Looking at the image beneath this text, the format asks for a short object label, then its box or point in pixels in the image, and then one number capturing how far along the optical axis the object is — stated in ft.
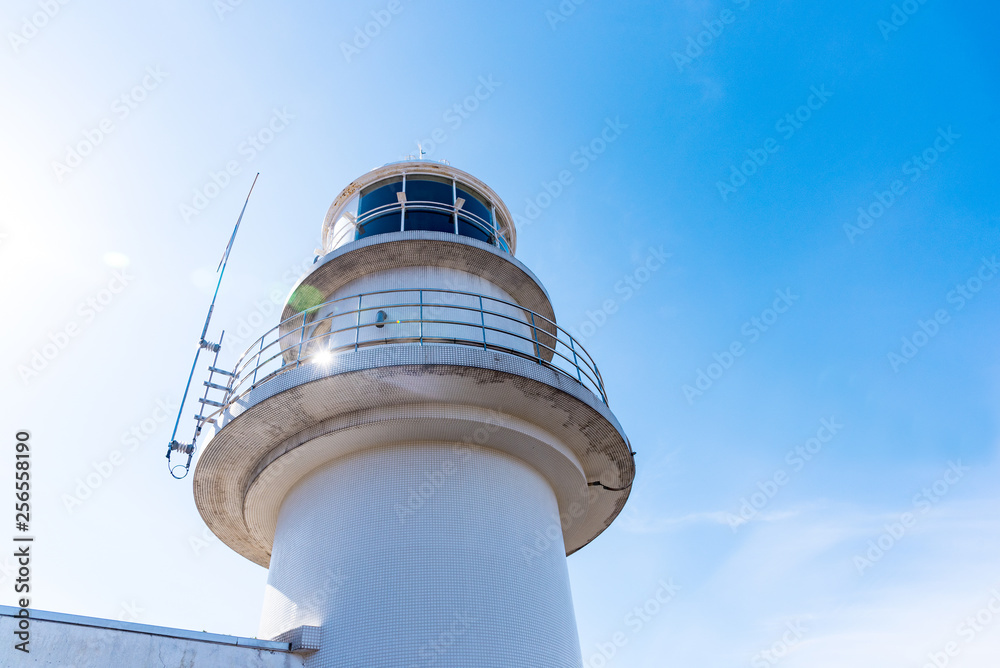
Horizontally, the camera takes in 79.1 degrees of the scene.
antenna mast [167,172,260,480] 30.40
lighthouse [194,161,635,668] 24.54
